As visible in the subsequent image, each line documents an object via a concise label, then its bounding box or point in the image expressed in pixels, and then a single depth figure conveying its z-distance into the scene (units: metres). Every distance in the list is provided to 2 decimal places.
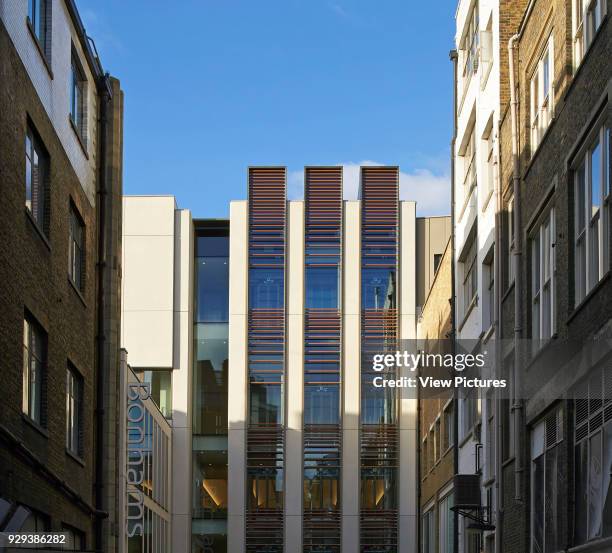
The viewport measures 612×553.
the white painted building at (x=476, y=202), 29.98
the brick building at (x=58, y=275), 20.08
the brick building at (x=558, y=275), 18.92
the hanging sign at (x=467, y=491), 30.00
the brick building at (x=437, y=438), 38.66
